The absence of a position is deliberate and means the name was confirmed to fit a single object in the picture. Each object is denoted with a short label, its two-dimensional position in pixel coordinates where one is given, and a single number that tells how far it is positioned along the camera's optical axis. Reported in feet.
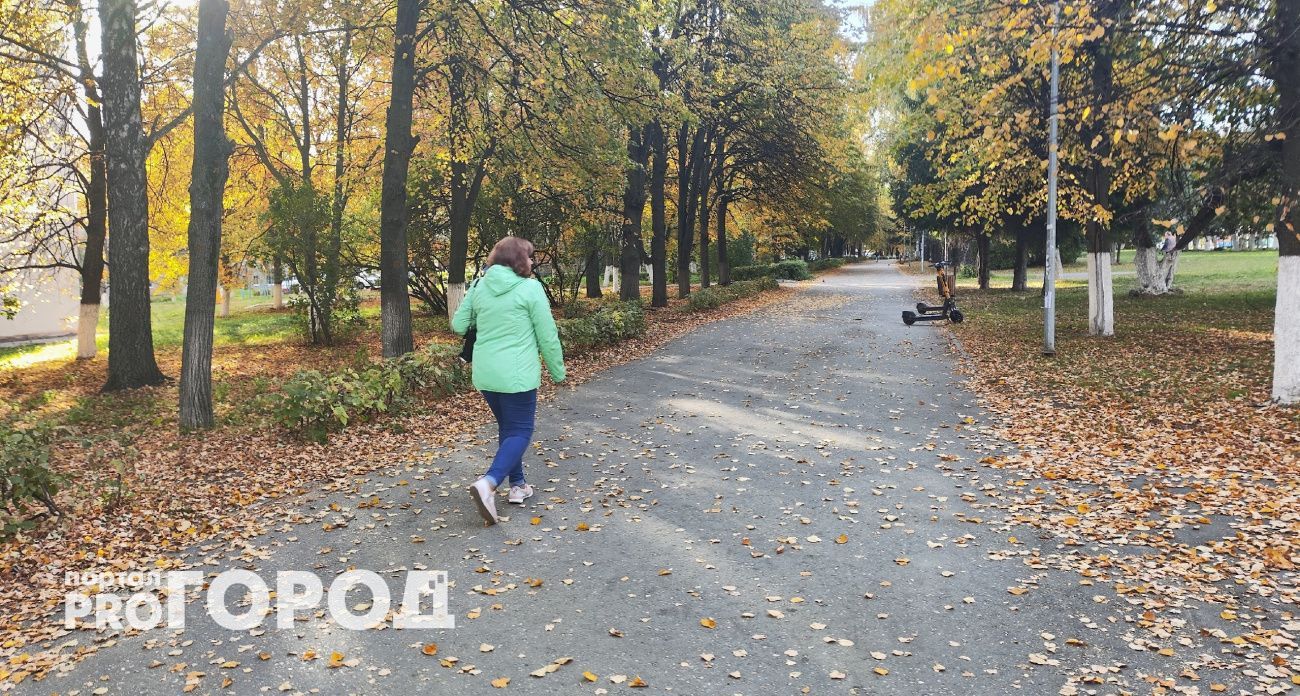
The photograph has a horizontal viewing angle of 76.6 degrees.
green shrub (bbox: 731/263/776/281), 136.59
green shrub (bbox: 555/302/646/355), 45.57
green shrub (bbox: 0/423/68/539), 16.62
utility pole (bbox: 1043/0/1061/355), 41.83
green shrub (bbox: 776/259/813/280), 156.56
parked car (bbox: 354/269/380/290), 72.43
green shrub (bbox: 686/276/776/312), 77.66
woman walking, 17.81
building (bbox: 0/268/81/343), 72.69
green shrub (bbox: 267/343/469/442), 26.18
